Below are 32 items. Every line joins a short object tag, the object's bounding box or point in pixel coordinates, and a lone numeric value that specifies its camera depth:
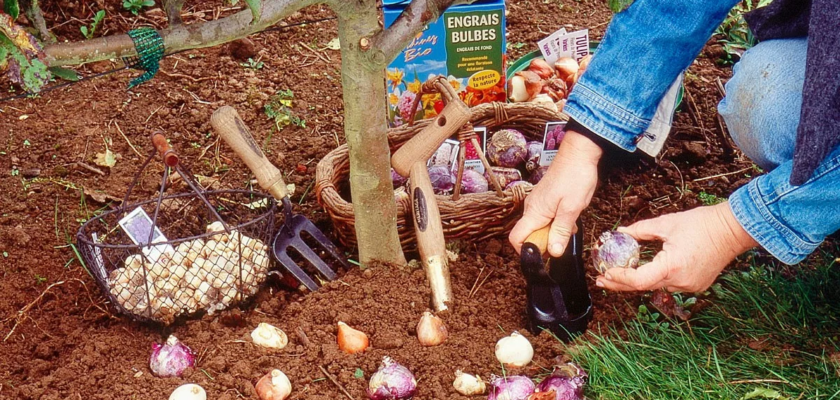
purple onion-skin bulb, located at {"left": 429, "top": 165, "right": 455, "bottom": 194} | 2.36
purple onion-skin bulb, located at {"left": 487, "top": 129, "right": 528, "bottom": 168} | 2.53
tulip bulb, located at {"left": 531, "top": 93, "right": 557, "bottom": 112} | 2.70
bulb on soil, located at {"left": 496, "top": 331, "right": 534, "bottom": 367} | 1.73
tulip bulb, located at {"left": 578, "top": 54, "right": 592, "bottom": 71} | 2.91
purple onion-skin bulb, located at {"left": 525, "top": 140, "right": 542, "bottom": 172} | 2.55
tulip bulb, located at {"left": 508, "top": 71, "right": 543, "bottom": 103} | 2.88
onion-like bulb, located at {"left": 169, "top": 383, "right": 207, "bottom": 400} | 1.62
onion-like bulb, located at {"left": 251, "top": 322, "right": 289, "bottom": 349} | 1.78
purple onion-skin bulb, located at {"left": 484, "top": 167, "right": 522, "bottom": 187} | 2.43
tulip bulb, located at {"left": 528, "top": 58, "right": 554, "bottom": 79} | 2.95
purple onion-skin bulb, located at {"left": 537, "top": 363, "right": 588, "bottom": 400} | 1.62
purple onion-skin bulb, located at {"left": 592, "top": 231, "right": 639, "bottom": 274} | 1.70
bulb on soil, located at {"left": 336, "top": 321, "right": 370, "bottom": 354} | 1.77
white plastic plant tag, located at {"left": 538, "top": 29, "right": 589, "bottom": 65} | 2.93
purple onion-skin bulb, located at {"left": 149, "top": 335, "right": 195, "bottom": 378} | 1.73
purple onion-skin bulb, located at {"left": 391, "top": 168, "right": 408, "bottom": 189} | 2.49
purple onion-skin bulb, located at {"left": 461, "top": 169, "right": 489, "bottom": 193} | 2.37
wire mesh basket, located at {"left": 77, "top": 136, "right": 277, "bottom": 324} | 1.96
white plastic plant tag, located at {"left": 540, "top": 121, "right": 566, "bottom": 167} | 2.45
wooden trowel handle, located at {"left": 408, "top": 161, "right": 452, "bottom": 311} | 1.93
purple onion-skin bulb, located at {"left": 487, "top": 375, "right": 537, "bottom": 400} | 1.63
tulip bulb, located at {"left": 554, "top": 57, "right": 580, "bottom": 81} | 2.91
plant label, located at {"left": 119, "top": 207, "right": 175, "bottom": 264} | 2.06
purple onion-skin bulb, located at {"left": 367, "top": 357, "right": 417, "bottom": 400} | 1.63
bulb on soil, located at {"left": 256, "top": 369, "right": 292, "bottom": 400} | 1.64
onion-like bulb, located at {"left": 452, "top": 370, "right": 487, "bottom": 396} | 1.67
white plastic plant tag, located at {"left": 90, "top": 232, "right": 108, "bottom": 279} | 2.00
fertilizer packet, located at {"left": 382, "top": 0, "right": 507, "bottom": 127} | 2.58
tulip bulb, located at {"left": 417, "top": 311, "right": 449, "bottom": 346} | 1.79
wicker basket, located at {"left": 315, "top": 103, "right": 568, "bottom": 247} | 2.12
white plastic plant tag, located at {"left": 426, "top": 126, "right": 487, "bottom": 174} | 2.46
